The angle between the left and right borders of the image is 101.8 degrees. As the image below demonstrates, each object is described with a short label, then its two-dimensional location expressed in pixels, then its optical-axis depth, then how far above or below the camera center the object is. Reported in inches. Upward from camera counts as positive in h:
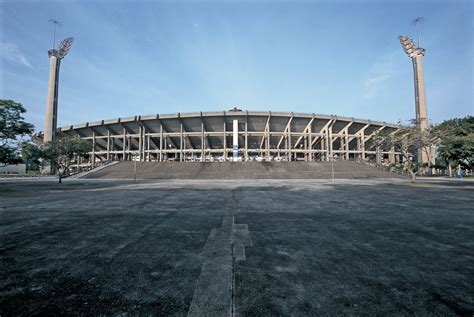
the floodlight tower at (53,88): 1936.5 +830.3
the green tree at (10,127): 565.2 +122.5
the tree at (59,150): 1071.6 +102.0
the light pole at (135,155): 2074.9 +127.0
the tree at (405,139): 943.0 +128.8
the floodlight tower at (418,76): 1960.8 +924.3
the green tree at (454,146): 983.0 +91.0
